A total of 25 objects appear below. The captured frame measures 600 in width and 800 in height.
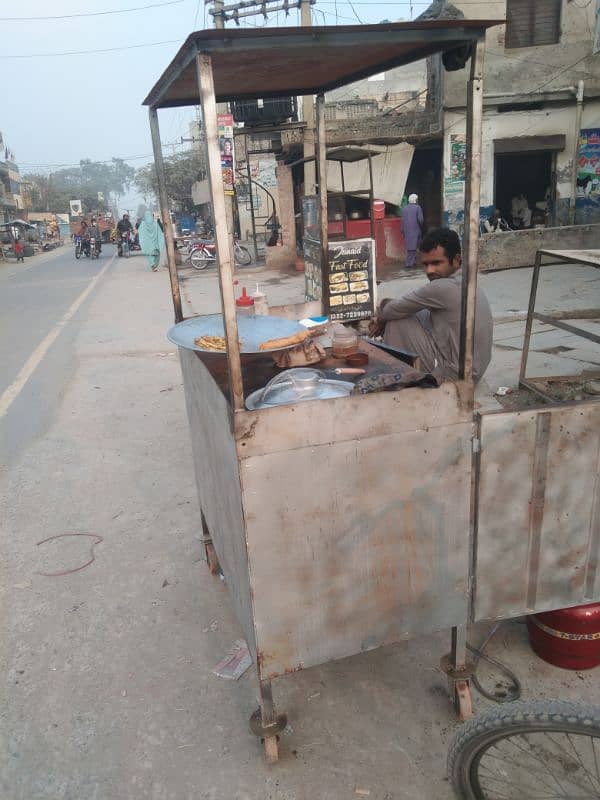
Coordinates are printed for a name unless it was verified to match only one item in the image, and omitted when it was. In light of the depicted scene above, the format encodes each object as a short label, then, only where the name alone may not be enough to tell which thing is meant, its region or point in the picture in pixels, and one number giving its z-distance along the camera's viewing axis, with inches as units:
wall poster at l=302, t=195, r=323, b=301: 291.6
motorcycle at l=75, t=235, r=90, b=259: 1123.3
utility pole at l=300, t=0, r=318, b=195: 614.5
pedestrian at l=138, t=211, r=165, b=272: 753.0
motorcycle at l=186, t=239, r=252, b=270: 797.2
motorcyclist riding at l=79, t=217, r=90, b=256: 1122.7
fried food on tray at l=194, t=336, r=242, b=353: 97.2
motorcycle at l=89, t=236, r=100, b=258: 1115.3
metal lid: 83.3
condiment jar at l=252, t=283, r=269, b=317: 136.1
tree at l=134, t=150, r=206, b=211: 1643.7
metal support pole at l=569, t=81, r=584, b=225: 566.3
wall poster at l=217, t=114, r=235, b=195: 617.3
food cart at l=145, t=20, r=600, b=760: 70.3
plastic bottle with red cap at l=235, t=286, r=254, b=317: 134.8
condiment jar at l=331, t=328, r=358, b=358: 108.0
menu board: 268.1
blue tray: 107.7
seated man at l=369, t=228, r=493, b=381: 126.3
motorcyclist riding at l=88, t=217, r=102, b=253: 1146.0
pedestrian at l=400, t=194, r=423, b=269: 558.9
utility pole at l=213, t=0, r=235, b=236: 737.6
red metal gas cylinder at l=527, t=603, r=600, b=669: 90.3
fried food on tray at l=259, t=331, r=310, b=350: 101.0
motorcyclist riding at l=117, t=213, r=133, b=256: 1139.3
